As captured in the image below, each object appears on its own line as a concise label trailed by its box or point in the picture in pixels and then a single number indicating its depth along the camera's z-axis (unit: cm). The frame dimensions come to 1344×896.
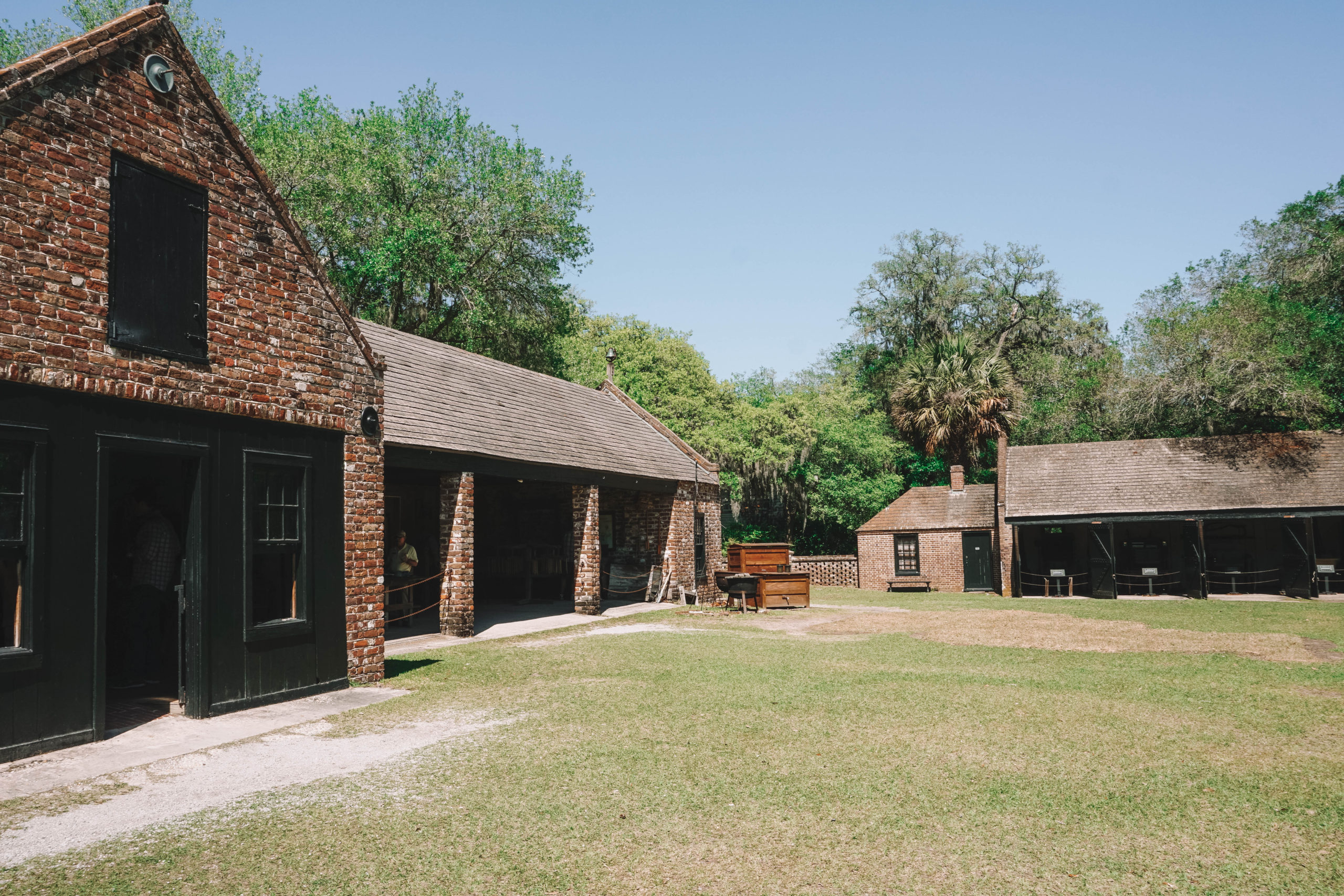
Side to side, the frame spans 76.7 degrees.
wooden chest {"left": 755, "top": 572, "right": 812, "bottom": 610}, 2247
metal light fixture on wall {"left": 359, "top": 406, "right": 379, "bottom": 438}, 1022
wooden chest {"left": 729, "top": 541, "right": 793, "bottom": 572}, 2383
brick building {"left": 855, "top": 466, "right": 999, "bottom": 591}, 3095
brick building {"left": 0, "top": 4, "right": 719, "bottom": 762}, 667
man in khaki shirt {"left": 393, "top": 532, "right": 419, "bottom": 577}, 1522
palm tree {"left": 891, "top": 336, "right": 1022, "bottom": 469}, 3644
